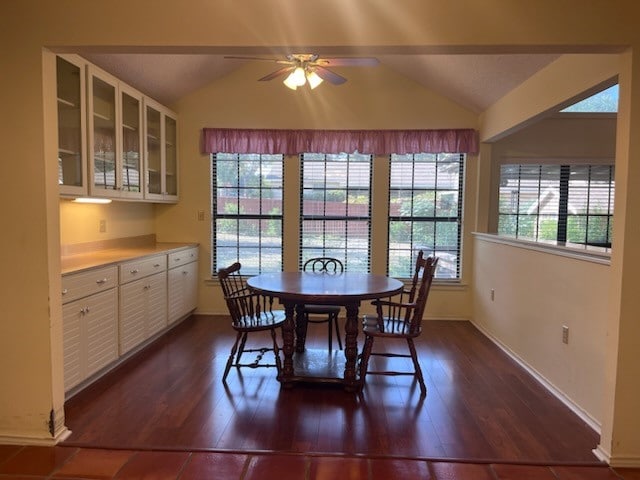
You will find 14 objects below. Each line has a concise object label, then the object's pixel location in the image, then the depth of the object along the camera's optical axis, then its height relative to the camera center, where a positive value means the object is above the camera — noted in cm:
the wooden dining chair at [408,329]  295 -77
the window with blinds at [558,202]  487 +20
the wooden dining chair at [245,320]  306 -76
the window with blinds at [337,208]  503 +9
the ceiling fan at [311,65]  302 +106
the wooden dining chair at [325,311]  352 -76
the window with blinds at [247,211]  505 +4
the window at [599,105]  465 +122
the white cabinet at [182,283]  429 -72
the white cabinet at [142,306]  336 -77
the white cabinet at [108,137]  298 +61
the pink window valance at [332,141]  481 +83
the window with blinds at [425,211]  499 +8
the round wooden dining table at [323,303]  282 -58
